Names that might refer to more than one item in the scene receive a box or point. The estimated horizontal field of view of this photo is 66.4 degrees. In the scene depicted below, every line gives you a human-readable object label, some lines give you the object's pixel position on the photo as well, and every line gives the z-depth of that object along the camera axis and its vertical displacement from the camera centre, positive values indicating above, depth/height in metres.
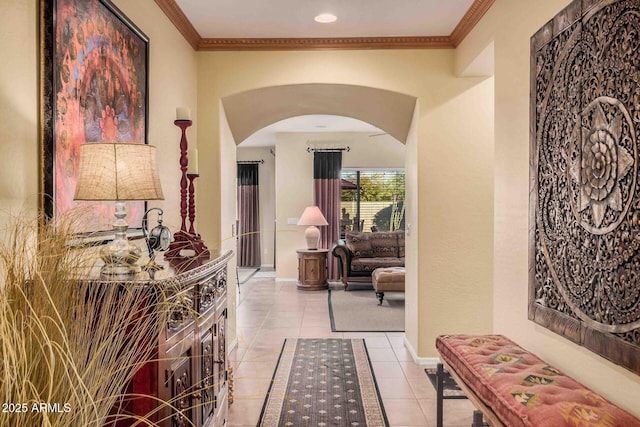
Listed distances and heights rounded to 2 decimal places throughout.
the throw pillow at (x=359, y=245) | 8.38 -0.66
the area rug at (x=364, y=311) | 5.63 -1.40
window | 9.33 +0.18
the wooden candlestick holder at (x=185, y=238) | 2.56 -0.17
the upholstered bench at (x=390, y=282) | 6.83 -1.06
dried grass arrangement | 0.75 -0.24
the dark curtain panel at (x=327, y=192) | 9.08 +0.27
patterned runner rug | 3.12 -1.36
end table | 8.24 -1.07
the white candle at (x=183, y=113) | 2.67 +0.51
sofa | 8.17 -0.79
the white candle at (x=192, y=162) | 2.82 +0.26
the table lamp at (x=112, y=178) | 1.64 +0.10
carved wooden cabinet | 1.67 -0.62
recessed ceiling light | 3.66 +1.43
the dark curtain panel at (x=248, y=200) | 10.88 +0.15
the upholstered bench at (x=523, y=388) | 1.67 -0.74
